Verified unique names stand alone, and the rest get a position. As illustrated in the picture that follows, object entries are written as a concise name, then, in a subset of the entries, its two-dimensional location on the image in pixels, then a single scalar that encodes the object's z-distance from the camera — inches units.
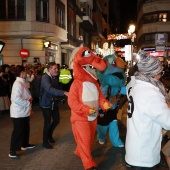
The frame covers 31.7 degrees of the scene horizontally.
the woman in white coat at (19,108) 236.8
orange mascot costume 192.7
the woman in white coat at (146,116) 122.9
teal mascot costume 255.9
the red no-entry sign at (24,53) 811.0
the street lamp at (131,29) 742.5
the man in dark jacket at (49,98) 246.2
